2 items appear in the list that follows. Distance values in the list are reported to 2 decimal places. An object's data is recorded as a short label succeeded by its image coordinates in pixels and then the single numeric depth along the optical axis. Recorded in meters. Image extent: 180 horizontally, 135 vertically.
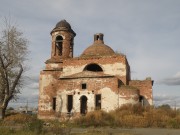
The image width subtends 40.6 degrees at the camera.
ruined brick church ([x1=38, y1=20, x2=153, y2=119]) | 23.33
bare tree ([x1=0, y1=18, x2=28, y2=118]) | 20.39
